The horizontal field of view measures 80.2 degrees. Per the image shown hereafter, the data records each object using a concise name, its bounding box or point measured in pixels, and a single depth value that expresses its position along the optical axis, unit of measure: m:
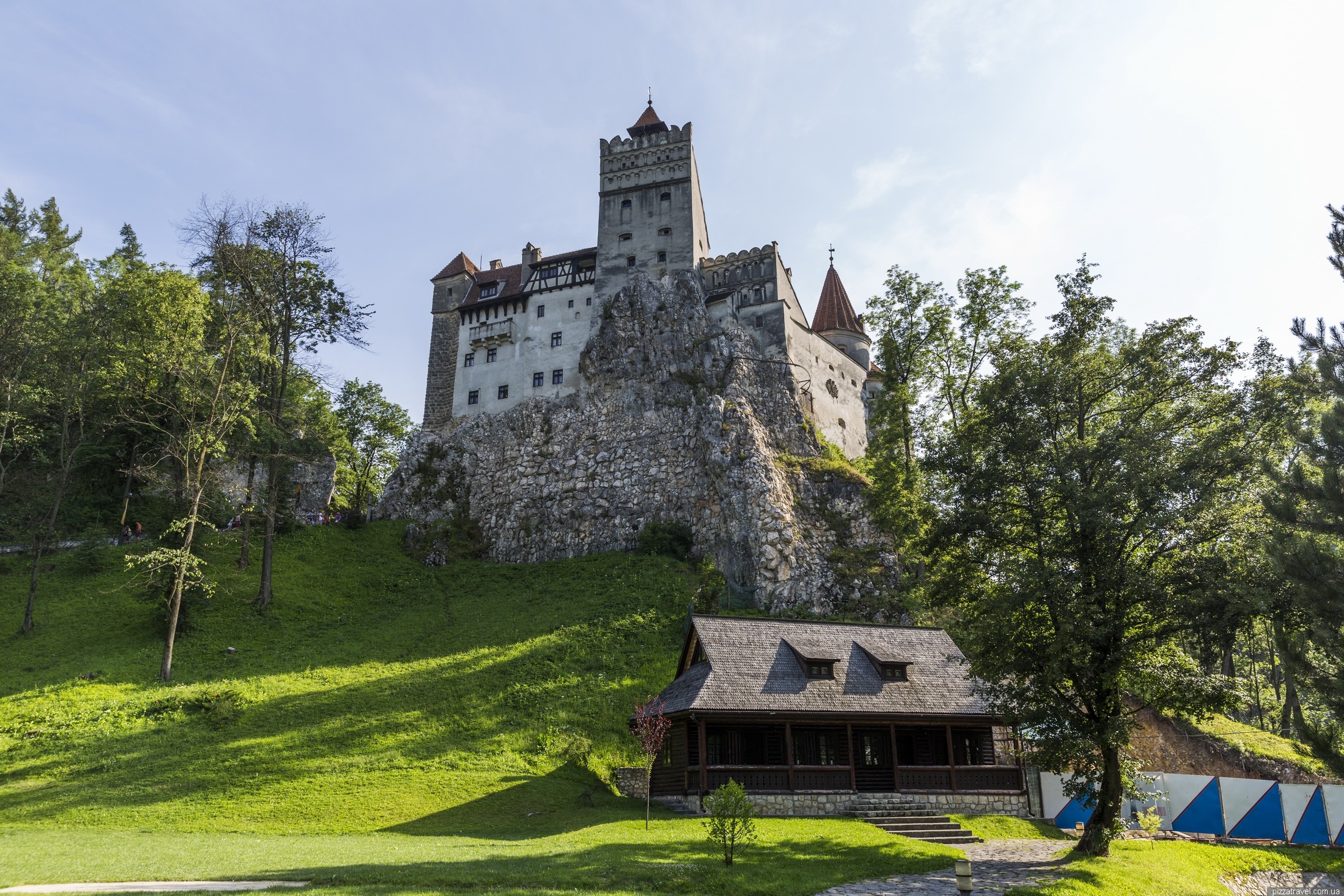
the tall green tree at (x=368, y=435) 64.00
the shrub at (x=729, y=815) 16.25
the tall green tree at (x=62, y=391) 38.34
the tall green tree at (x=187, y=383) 32.97
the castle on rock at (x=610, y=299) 57.75
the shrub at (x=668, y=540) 47.25
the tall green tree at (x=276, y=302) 38.97
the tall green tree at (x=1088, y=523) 19.08
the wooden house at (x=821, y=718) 24.48
